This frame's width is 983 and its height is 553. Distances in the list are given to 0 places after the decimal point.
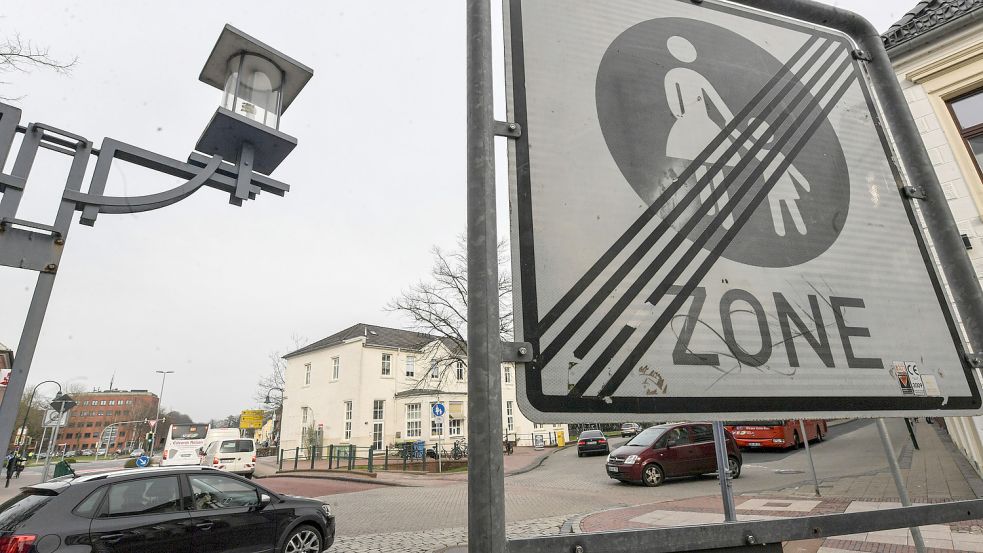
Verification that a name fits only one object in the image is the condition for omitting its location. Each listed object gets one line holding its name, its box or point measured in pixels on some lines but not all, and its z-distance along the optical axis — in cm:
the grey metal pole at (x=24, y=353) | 207
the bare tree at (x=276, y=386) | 4519
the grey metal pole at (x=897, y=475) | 309
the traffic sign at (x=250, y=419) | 3812
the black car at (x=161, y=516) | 475
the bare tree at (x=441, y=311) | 2470
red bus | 1770
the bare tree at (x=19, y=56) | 539
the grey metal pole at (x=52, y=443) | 907
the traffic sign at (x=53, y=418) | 1047
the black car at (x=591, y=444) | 2342
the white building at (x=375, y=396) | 3406
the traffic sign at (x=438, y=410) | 1880
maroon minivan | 1306
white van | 1971
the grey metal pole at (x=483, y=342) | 80
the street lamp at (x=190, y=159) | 215
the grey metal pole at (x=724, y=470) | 141
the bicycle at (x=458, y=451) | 2589
